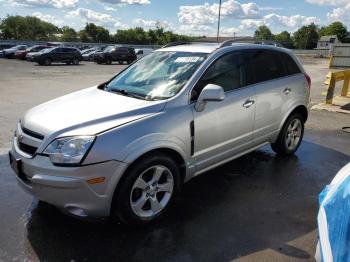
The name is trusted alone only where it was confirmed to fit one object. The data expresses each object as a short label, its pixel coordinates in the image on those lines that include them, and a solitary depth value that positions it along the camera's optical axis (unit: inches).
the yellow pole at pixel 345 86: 469.1
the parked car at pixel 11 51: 1593.1
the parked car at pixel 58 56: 1253.1
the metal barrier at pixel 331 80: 417.4
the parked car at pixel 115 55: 1434.5
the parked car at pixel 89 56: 1631.2
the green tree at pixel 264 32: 5231.3
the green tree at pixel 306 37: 4859.7
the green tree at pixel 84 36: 4227.9
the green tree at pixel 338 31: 5113.2
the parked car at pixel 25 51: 1508.4
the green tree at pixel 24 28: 3818.9
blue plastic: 83.9
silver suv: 124.4
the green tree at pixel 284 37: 5270.7
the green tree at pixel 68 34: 4267.7
